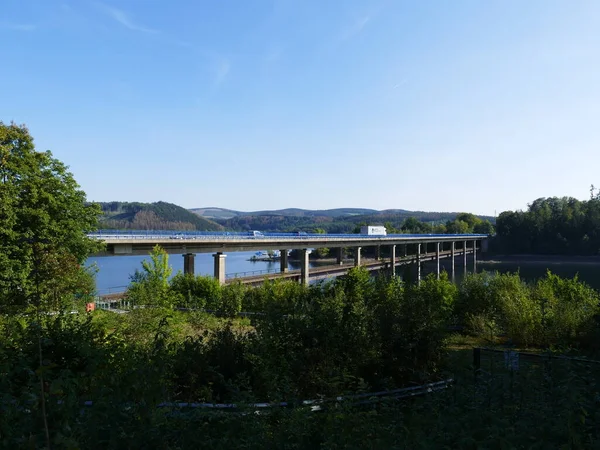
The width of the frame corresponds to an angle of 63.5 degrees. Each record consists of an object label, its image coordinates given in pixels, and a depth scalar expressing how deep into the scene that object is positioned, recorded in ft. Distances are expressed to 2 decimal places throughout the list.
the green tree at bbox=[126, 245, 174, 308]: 58.54
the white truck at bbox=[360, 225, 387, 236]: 294.87
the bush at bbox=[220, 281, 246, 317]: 62.54
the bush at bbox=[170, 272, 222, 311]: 88.91
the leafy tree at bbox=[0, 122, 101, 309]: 58.90
